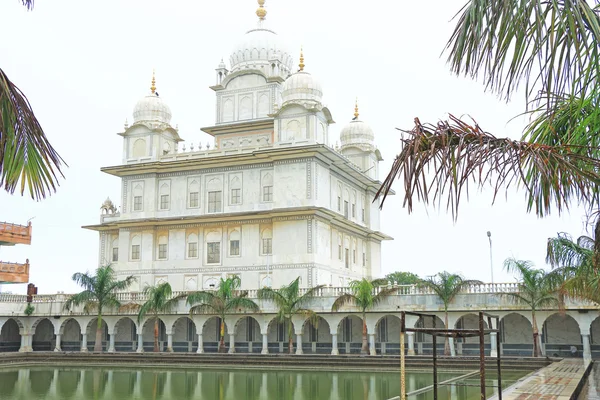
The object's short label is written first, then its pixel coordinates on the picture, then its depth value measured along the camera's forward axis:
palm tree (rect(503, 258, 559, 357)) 27.31
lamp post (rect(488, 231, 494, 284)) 37.54
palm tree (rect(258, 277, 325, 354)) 31.39
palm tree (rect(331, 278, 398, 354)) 30.36
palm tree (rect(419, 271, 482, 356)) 29.33
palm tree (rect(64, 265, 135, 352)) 34.12
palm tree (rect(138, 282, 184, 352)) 33.12
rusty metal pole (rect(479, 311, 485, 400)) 7.92
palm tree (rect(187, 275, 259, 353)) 32.31
